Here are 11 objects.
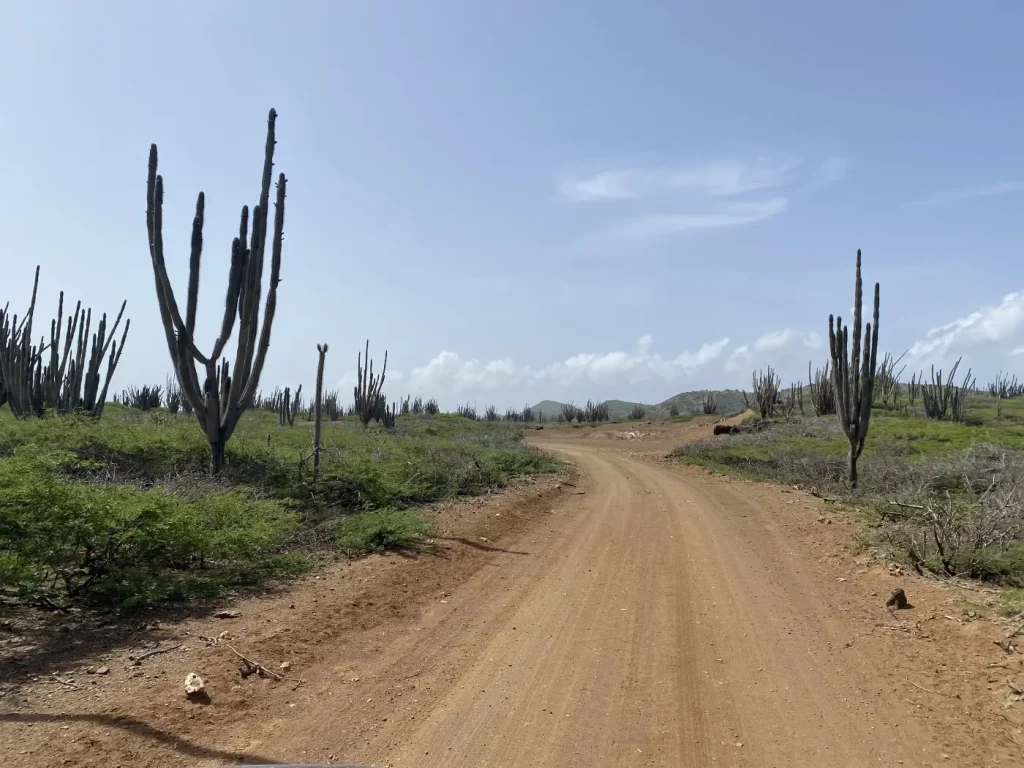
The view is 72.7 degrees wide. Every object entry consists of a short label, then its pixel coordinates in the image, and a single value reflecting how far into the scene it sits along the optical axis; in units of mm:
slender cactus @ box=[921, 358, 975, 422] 34500
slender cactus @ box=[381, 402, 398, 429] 35934
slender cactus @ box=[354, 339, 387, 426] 35312
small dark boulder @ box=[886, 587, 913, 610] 6781
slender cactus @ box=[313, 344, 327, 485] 12992
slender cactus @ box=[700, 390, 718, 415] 48750
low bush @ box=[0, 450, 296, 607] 6031
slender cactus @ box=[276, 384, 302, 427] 38653
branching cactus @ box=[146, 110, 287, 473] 12242
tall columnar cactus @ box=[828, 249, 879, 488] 14781
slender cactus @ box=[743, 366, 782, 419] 37688
